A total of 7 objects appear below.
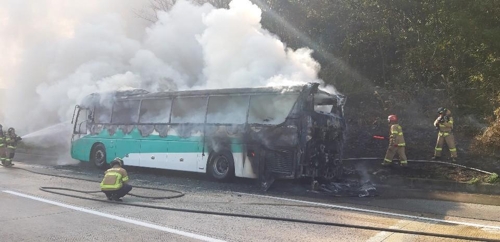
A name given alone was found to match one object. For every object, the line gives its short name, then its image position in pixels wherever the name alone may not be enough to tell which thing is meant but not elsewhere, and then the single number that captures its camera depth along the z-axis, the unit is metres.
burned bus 9.59
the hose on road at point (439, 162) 9.86
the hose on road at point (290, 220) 5.46
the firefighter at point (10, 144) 15.22
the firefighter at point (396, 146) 11.16
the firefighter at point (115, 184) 8.00
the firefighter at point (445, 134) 11.20
